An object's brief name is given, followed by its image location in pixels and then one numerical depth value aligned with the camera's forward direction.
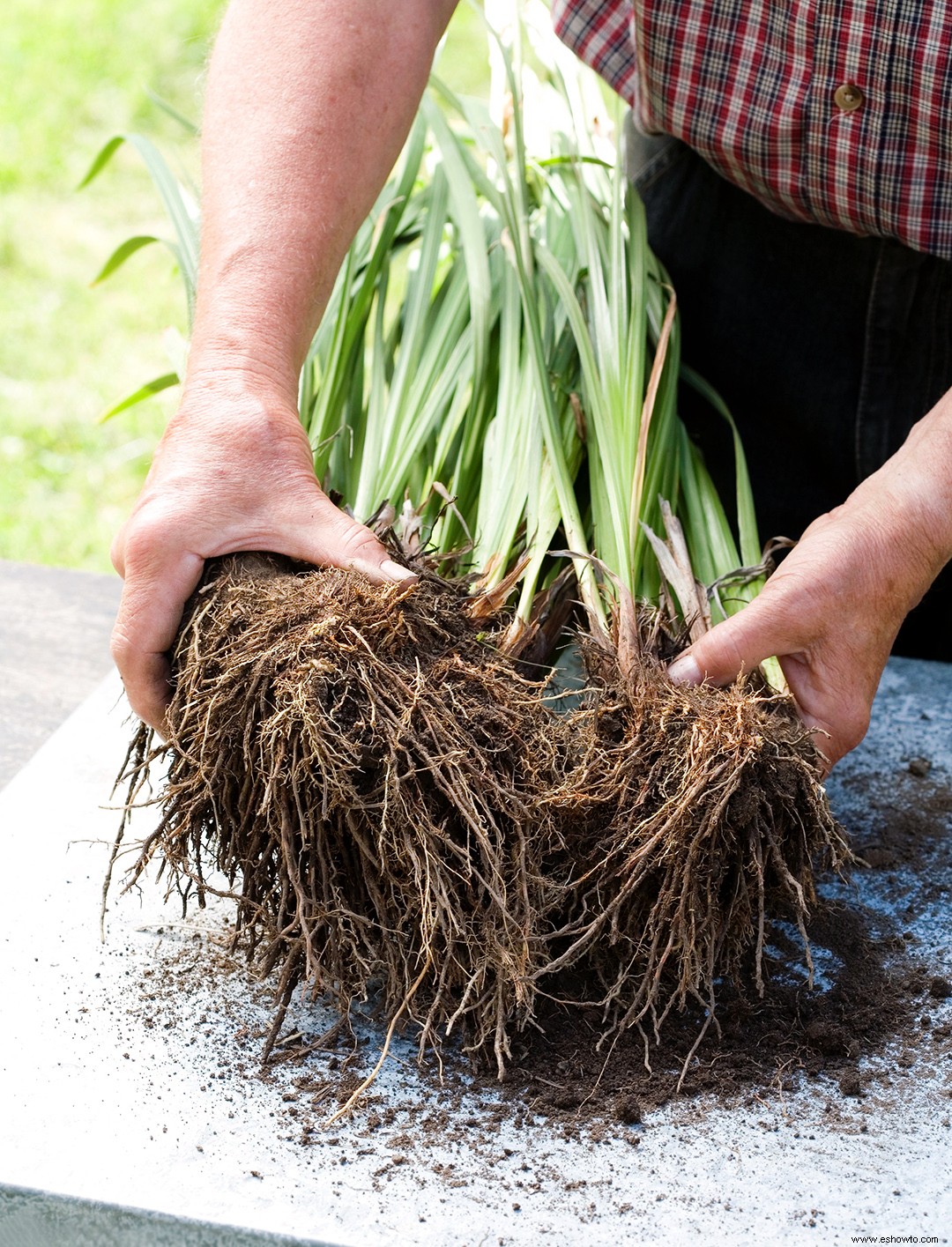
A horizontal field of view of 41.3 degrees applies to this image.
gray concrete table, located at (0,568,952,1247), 0.88
